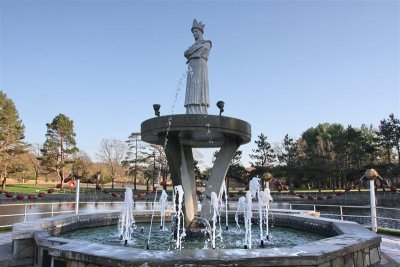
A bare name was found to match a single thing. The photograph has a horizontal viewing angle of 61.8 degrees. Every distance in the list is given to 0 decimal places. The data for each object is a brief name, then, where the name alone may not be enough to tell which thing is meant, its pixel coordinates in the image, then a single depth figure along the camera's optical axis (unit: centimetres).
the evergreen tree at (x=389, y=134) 4697
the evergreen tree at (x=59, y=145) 4684
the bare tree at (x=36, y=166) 4983
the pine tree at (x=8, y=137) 3959
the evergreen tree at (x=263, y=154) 4628
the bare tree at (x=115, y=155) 5431
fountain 389
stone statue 852
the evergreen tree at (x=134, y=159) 4819
